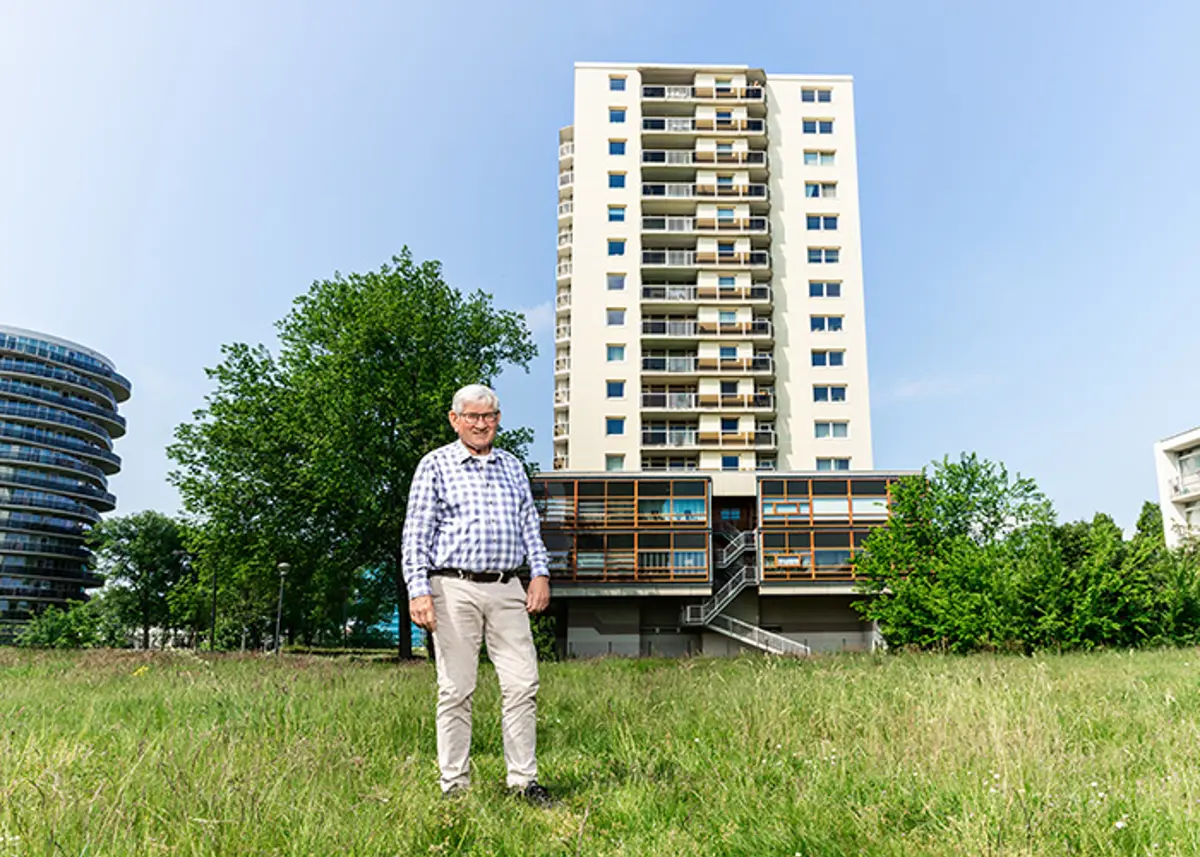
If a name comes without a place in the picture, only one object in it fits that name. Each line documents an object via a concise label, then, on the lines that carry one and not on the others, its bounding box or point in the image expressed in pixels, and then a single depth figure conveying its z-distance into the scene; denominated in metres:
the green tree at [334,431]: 27.83
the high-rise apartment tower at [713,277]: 51.31
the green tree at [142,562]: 66.50
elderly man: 4.60
